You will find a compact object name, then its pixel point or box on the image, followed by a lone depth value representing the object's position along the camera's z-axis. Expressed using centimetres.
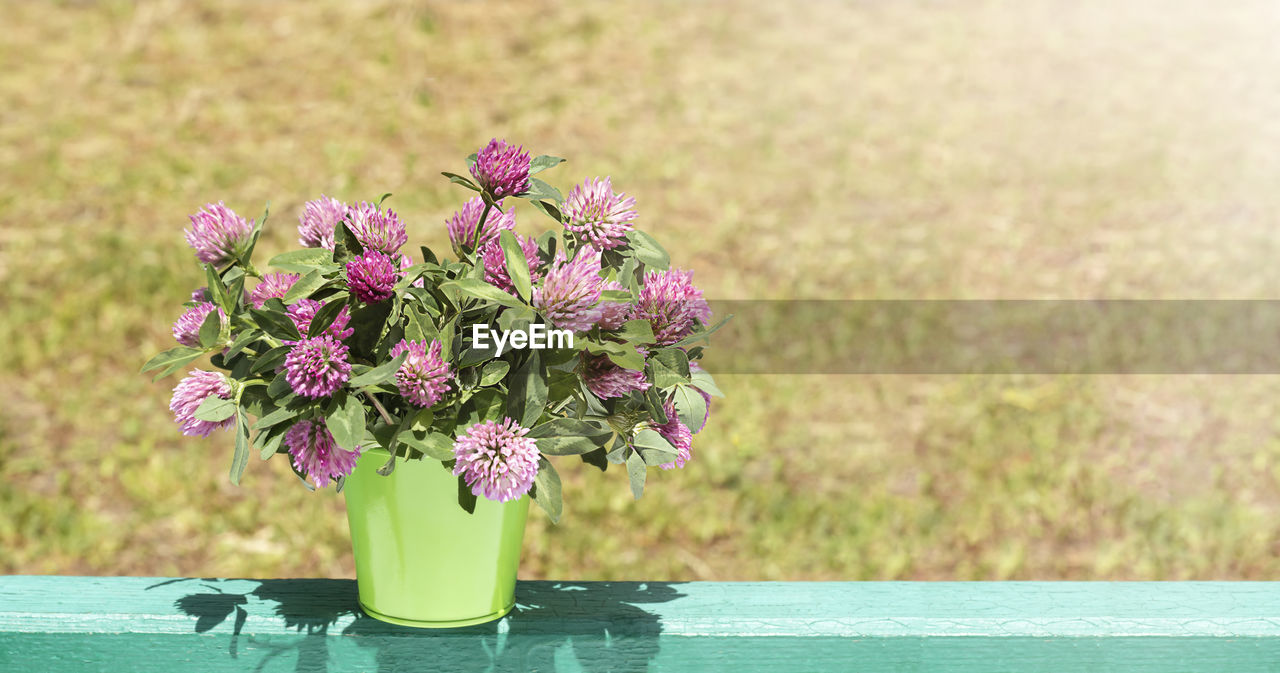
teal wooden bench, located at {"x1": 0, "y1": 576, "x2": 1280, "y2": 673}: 154
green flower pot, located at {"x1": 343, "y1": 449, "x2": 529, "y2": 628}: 151
